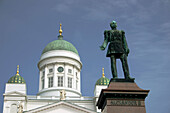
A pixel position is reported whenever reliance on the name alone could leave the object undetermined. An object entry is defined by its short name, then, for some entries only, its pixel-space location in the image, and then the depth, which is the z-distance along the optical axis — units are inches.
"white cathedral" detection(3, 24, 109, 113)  1990.7
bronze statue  408.8
